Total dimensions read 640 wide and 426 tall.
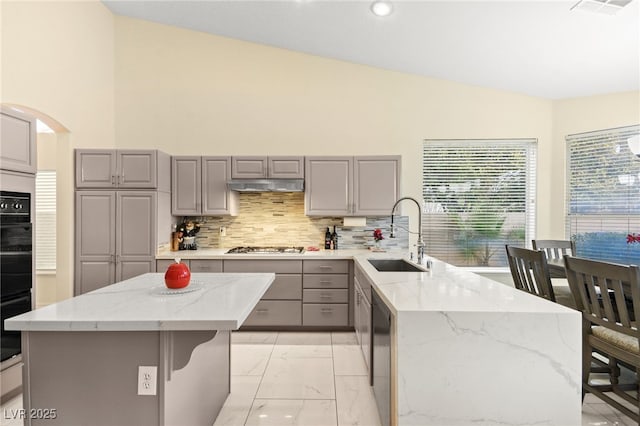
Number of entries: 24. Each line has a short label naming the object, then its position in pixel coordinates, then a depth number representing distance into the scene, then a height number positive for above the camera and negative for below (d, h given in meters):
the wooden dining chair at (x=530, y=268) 2.36 -0.48
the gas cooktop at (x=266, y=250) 3.69 -0.49
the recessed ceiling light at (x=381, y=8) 2.84 +1.88
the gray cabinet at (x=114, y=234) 3.52 -0.27
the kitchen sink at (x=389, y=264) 3.10 -0.55
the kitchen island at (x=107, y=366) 1.38 -0.70
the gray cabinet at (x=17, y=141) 2.21 +0.51
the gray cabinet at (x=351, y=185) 3.81 +0.31
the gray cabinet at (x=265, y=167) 3.80 +0.53
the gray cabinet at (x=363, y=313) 2.38 -0.90
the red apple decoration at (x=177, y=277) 1.73 -0.37
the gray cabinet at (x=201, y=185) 3.81 +0.31
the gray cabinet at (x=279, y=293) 3.55 -0.95
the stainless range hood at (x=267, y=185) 3.60 +0.29
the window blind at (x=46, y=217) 4.39 -0.10
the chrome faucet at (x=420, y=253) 2.72 -0.38
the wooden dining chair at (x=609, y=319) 1.73 -0.66
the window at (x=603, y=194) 3.51 +0.20
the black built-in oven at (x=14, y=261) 2.19 -0.38
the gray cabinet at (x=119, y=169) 3.53 +0.46
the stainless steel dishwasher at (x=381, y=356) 1.65 -0.86
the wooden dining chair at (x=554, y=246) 3.38 -0.39
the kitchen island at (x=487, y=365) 1.35 -0.68
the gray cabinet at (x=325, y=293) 3.55 -0.95
